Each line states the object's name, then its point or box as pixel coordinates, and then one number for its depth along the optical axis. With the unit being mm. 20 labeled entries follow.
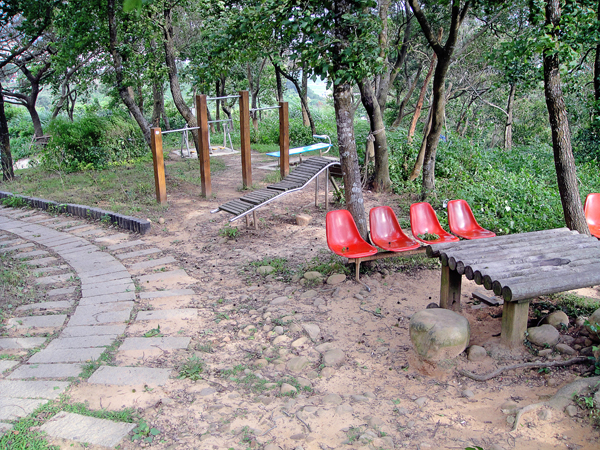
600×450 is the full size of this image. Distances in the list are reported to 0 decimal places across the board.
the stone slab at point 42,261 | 5496
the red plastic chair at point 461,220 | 5298
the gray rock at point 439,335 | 3316
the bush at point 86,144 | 10414
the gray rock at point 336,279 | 4918
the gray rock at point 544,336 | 3437
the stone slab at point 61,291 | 4715
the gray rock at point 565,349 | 3299
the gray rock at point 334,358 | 3551
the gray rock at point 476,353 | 3420
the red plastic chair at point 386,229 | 5125
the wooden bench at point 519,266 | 3332
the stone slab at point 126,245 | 6140
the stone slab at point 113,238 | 6406
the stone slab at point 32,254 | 5716
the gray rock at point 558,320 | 3680
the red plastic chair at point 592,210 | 5375
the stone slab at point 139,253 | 5853
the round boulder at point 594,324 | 3240
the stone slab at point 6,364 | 3359
